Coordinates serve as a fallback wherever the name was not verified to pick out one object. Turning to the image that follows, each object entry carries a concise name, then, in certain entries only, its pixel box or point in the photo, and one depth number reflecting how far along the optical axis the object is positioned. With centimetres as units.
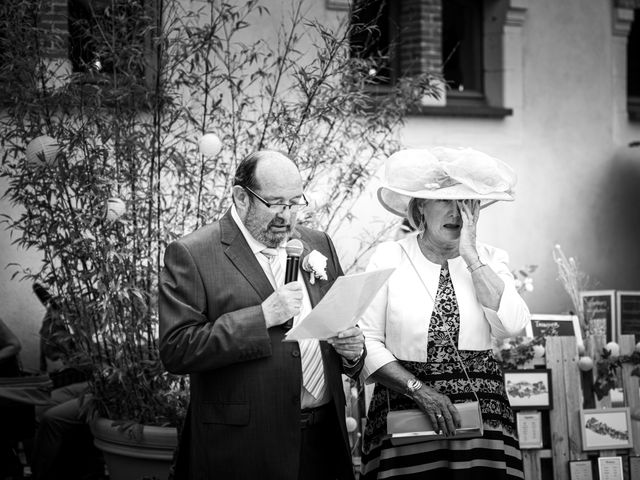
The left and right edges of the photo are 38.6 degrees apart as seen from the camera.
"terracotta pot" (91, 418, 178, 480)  473
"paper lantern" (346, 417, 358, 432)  475
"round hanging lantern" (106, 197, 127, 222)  455
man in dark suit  305
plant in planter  472
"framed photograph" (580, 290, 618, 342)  672
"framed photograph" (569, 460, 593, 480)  525
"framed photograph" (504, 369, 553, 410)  524
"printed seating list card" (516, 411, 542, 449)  524
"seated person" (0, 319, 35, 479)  545
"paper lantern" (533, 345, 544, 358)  531
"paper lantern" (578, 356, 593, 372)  536
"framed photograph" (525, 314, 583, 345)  585
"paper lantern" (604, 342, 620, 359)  550
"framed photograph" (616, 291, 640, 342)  758
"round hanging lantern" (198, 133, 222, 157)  472
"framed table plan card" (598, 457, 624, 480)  530
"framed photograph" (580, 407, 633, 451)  531
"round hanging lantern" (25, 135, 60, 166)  448
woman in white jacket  346
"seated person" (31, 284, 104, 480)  585
